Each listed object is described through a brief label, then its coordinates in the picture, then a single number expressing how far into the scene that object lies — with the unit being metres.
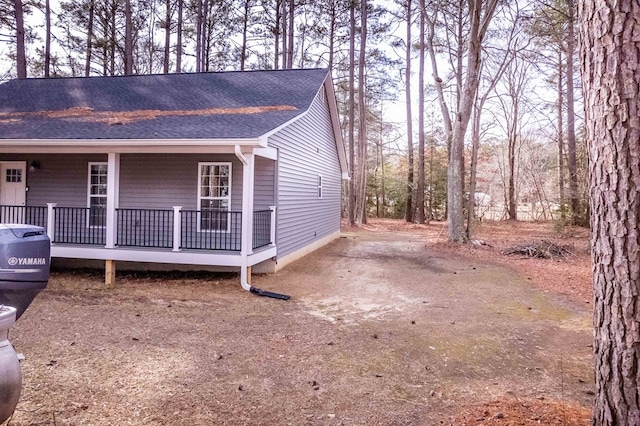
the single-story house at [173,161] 7.96
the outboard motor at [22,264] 3.62
